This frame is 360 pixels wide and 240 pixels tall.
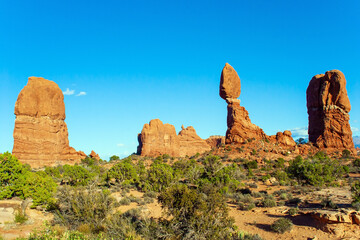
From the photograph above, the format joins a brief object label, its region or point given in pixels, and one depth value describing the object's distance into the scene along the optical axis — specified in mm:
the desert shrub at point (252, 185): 27517
